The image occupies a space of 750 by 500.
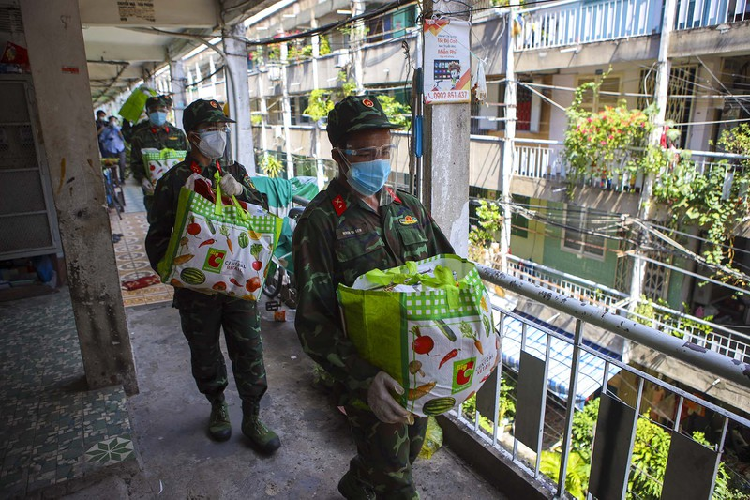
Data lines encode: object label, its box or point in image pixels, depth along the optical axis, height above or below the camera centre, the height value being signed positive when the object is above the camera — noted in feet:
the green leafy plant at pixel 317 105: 53.31 +2.84
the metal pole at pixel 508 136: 36.19 -0.43
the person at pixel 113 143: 35.04 -0.57
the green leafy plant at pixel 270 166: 60.59 -3.86
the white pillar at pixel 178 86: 35.63 +3.51
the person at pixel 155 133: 20.42 +0.06
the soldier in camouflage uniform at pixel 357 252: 5.68 -1.42
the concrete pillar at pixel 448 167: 10.56 -0.76
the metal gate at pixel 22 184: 15.08 -1.45
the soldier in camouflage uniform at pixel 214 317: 8.86 -3.24
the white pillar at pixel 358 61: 49.03 +6.84
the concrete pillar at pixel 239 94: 23.56 +1.96
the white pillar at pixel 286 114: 63.93 +2.37
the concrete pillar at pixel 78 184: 8.84 -0.89
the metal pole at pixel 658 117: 28.71 +0.66
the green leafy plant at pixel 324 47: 55.62 +9.26
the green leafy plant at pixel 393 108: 40.27 +1.90
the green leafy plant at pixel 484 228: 41.29 -8.12
